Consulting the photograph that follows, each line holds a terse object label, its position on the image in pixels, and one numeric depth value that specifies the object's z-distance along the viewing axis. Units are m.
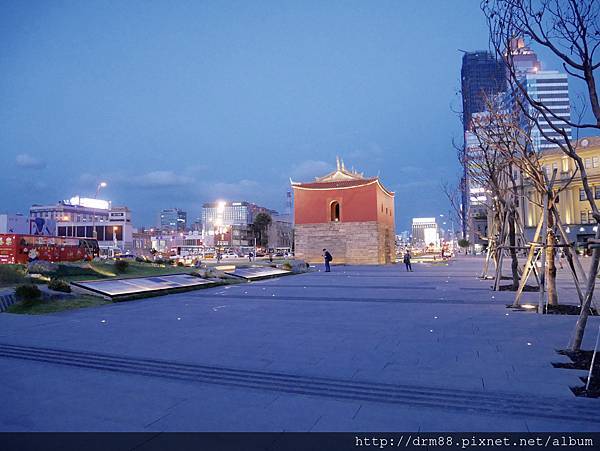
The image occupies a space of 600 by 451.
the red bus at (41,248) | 29.27
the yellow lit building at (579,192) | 61.84
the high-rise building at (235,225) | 126.38
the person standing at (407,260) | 33.59
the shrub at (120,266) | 23.77
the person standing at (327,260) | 33.18
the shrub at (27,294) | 14.42
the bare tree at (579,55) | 6.87
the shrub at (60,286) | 16.05
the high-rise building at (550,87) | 135.88
